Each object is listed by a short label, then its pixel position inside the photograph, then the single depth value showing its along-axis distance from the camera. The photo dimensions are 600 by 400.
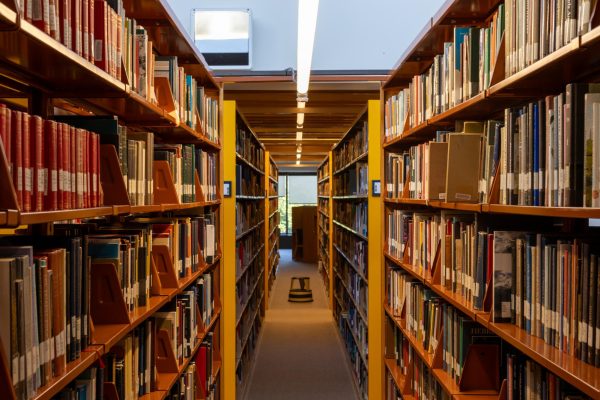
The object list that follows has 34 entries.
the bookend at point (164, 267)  2.70
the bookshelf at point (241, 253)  4.43
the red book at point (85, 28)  1.59
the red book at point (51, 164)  1.41
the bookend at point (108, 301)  1.91
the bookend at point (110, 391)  1.86
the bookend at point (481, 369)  2.18
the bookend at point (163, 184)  2.68
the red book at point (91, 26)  1.63
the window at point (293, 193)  18.03
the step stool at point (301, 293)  9.51
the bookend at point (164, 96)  2.69
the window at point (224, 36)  5.61
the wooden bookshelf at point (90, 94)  1.25
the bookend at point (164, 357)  2.66
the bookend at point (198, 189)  3.39
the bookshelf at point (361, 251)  4.43
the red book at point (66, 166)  1.49
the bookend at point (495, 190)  1.96
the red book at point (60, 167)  1.45
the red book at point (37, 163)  1.34
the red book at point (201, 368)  3.39
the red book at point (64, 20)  1.47
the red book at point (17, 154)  1.27
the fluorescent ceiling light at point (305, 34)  2.62
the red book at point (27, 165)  1.30
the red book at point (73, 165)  1.53
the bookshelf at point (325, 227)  8.83
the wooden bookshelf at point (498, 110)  1.37
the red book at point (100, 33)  1.70
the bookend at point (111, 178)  1.86
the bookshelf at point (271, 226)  9.05
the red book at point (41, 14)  1.35
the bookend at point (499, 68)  1.92
